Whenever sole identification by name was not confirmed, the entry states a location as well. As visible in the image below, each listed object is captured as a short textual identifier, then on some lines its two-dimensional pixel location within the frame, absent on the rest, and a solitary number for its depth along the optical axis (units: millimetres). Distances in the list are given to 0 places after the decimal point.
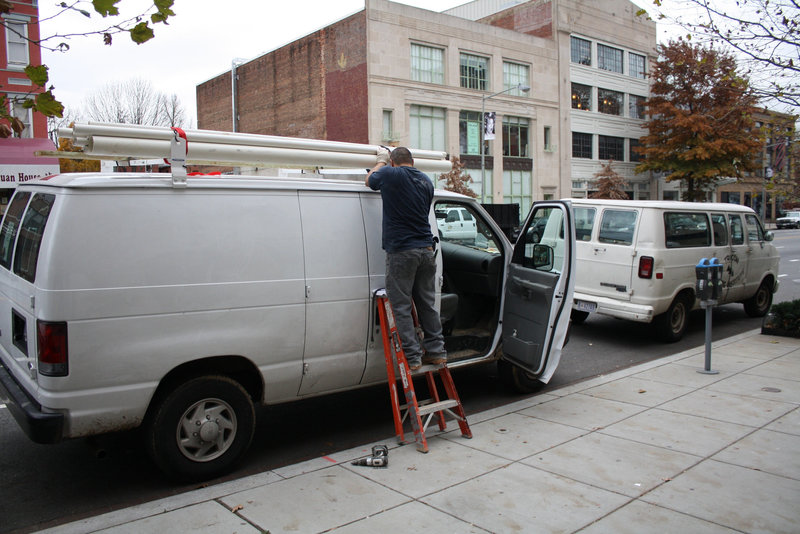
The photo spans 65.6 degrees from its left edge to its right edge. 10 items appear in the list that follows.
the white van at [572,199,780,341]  8805
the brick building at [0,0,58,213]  27562
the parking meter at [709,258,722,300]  7148
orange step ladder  4965
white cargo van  3895
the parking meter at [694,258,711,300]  7176
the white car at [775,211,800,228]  54556
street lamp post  35794
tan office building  35438
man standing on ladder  5047
